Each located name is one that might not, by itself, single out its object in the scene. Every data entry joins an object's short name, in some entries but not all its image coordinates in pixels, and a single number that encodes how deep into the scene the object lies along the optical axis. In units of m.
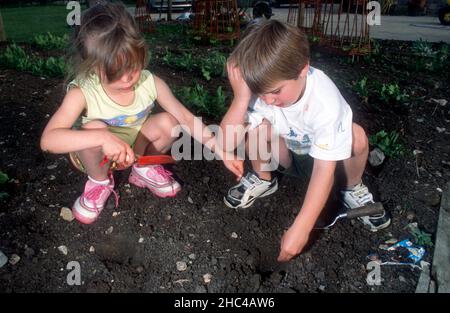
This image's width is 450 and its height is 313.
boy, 1.76
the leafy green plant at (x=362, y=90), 3.62
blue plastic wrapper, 1.98
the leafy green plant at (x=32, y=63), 4.33
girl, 1.89
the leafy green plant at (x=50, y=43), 5.55
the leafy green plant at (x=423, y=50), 5.13
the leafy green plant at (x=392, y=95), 3.55
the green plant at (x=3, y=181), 2.35
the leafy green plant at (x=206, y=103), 3.27
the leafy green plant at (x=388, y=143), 2.81
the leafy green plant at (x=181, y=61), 4.48
